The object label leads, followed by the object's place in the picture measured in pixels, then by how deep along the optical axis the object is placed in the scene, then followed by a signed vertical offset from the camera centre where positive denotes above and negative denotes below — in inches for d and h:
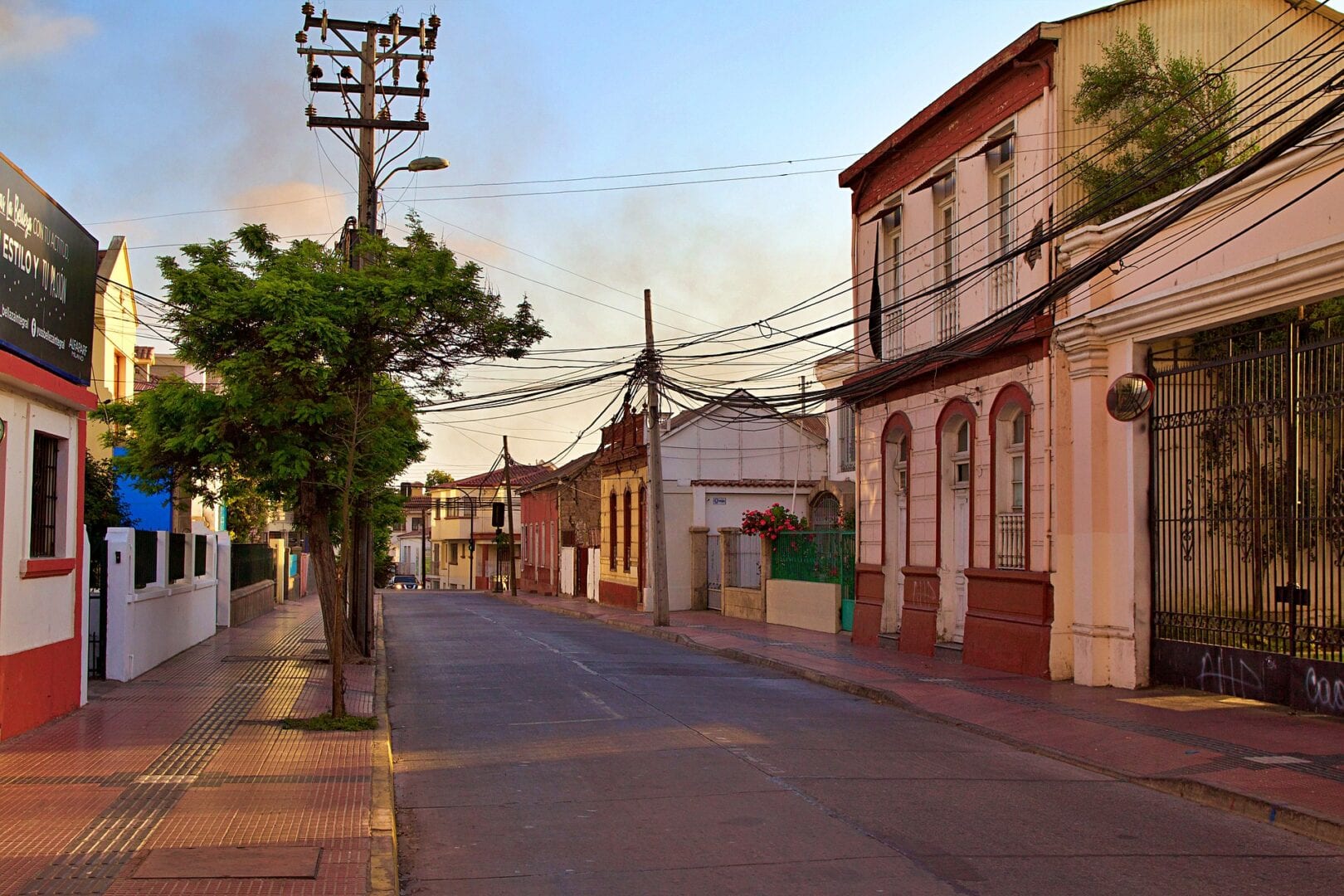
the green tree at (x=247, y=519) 1488.7 -13.0
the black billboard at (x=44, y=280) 433.1 +83.7
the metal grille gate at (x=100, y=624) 626.8 -57.1
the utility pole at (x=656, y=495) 1126.4 +10.8
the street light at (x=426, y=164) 824.3 +219.9
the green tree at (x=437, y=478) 4212.6 +99.0
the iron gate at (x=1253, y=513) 494.6 -2.2
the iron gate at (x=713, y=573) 1387.9 -72.3
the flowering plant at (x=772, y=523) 1149.7 -13.7
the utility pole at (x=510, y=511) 2166.6 -6.2
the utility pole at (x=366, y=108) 802.8 +264.3
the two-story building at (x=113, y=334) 1111.0 +157.7
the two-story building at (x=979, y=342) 660.7 +93.5
